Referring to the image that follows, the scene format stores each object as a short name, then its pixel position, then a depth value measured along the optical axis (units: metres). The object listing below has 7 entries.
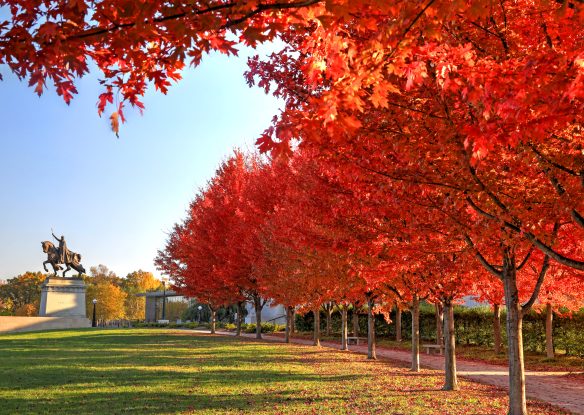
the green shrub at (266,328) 45.91
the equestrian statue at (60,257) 63.16
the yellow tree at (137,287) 98.25
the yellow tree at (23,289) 102.94
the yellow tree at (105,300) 83.75
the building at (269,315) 55.94
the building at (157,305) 78.00
